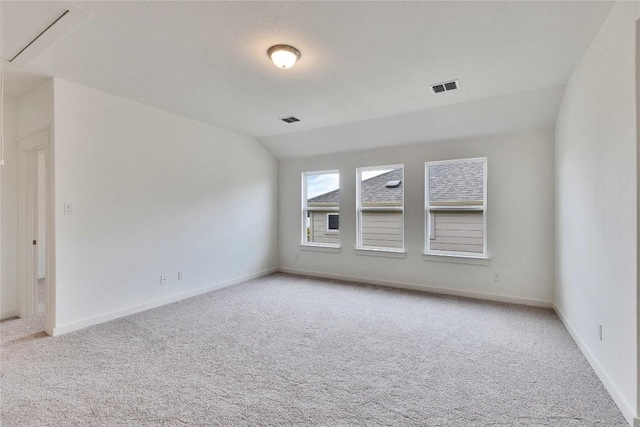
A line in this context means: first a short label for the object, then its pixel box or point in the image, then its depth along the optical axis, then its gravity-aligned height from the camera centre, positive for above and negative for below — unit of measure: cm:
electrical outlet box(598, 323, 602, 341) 230 -90
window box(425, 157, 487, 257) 449 +11
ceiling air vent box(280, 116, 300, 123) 447 +144
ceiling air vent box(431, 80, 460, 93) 322 +140
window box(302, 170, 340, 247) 583 +13
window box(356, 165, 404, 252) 516 +13
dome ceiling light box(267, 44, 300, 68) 248 +134
